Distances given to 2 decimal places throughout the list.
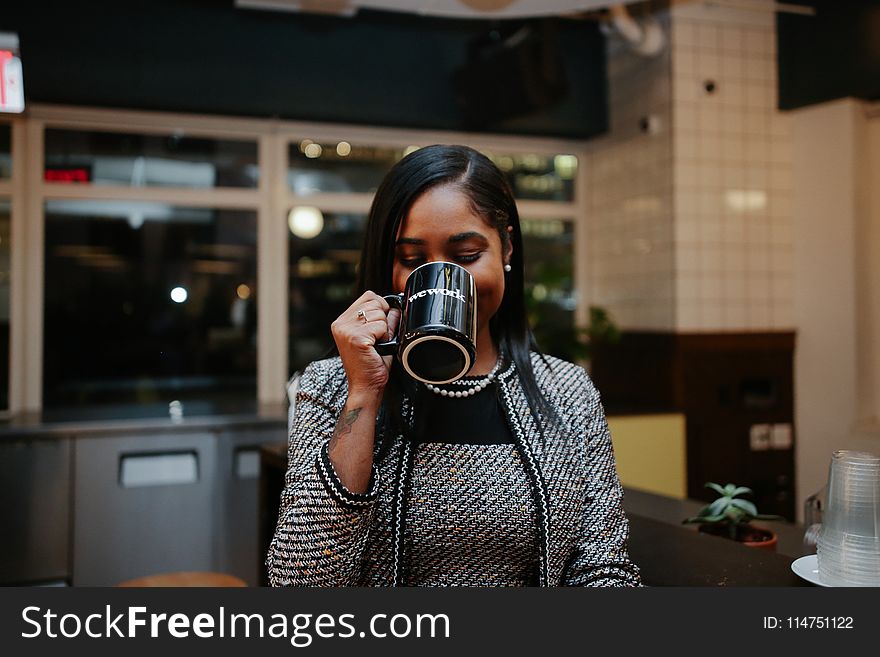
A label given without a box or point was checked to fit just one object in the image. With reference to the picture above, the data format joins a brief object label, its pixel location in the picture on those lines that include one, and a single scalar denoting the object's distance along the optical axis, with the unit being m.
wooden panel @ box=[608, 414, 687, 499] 3.09
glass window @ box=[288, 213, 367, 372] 3.49
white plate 0.90
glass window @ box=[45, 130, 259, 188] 3.15
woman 0.78
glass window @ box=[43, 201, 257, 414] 3.18
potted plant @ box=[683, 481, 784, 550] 1.27
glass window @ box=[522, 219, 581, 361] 3.41
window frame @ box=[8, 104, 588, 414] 3.10
